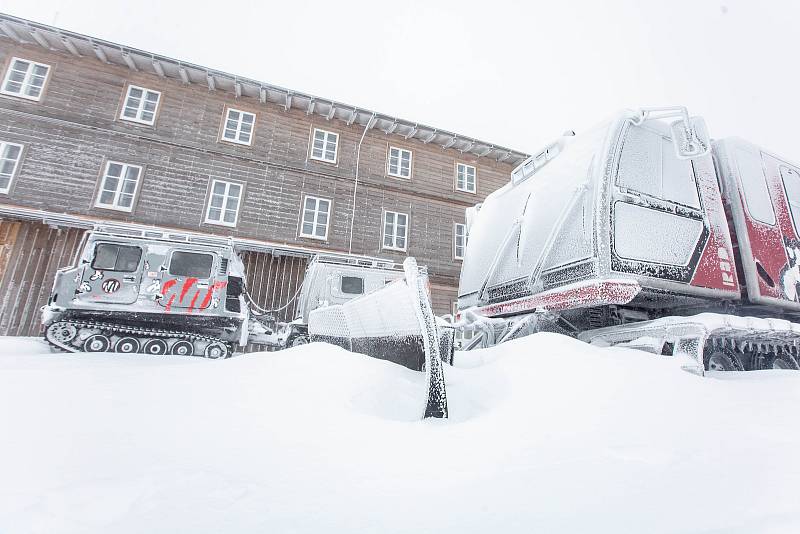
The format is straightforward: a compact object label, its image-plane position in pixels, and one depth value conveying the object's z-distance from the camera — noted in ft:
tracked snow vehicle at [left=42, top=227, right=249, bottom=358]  25.02
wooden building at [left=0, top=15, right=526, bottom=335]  41.06
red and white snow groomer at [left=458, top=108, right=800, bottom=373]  13.32
